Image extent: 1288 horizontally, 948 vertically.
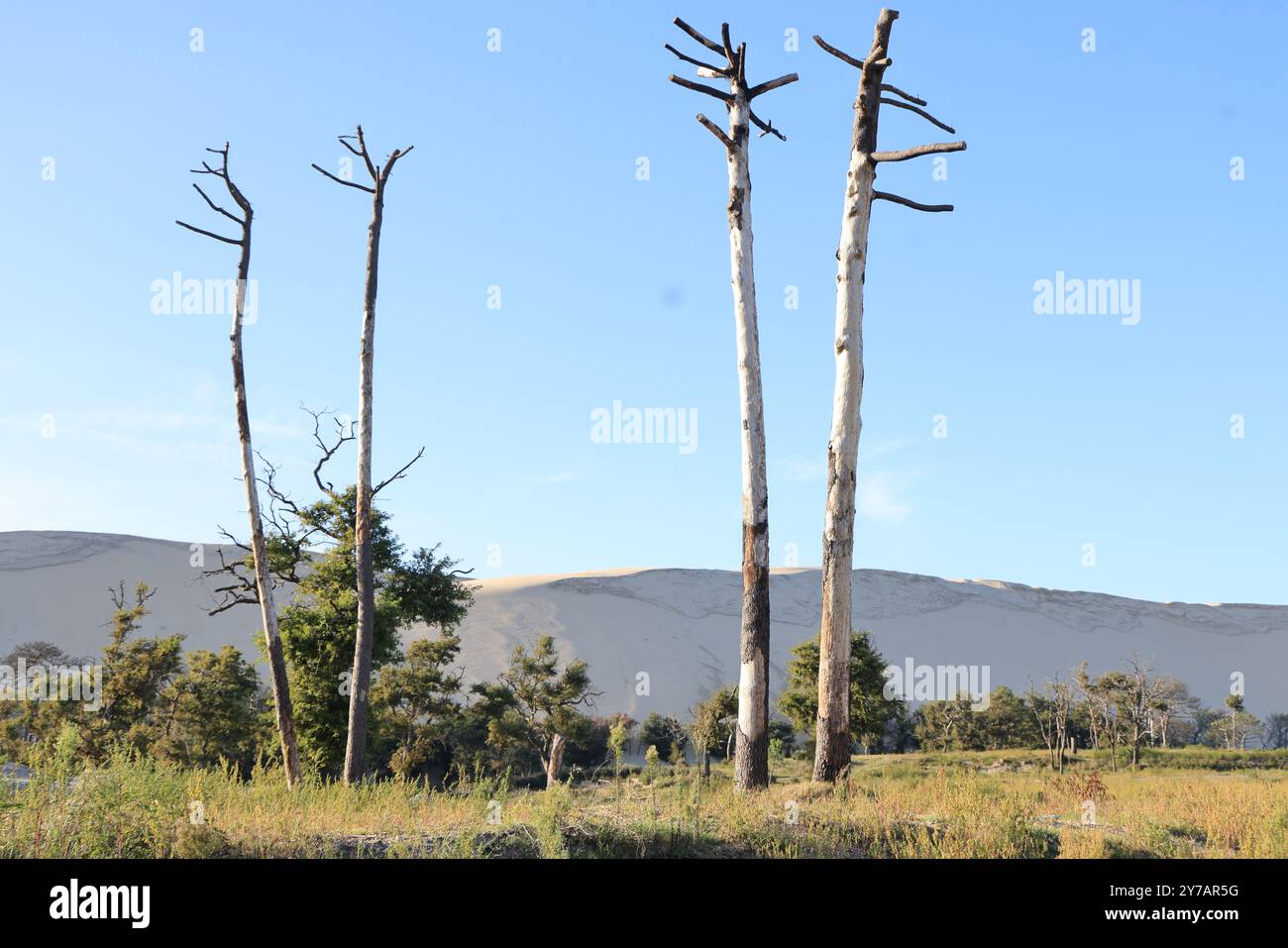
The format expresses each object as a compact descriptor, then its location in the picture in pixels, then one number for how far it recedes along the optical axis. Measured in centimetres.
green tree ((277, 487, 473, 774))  2311
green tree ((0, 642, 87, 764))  2985
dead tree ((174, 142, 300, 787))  1784
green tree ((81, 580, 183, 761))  2953
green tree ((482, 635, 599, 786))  3900
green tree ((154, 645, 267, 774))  3109
